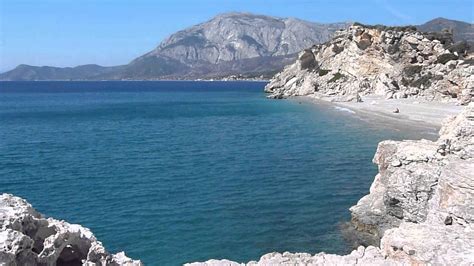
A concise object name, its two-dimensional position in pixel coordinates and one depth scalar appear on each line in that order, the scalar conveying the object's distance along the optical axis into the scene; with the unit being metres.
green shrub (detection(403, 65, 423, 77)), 103.88
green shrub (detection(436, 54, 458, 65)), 99.42
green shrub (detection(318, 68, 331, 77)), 134.64
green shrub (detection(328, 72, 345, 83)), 126.41
